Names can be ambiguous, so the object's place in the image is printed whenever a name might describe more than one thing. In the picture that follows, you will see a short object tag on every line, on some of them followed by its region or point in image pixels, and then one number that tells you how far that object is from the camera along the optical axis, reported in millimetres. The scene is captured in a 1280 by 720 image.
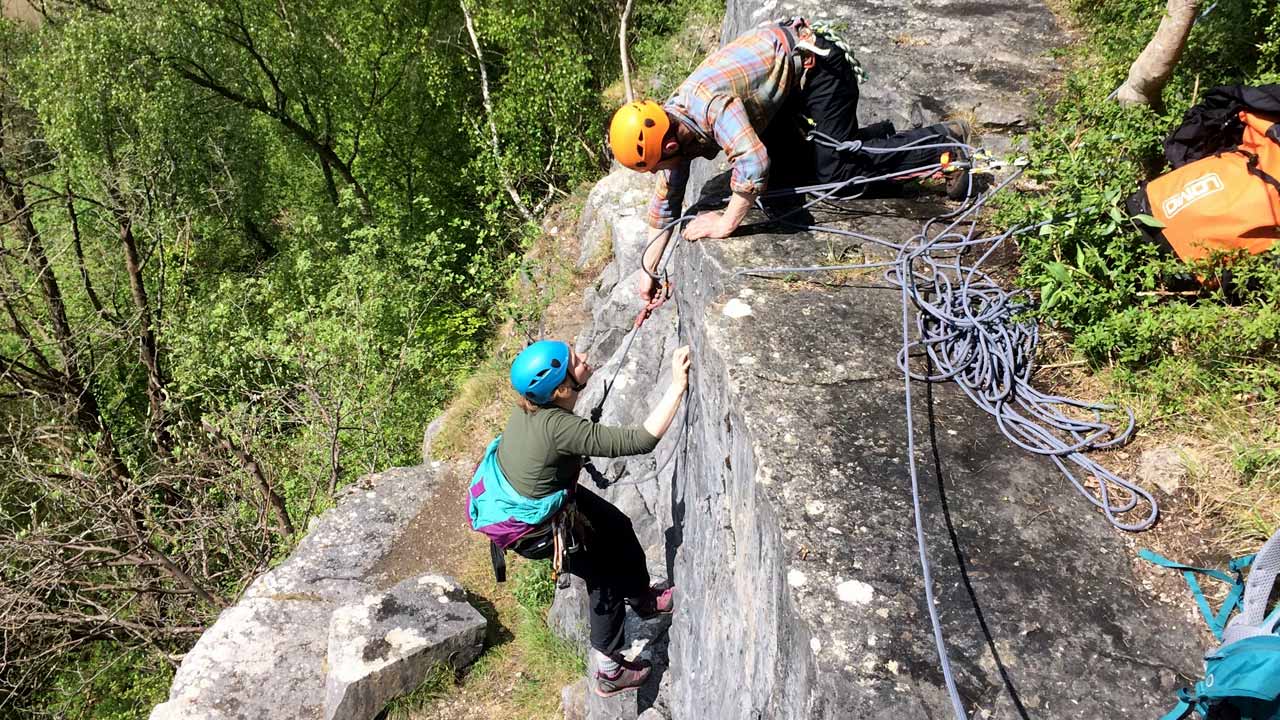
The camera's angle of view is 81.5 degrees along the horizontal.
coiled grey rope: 2814
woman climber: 3693
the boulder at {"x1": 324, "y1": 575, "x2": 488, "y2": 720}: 5438
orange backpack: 2867
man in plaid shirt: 3951
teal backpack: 1869
